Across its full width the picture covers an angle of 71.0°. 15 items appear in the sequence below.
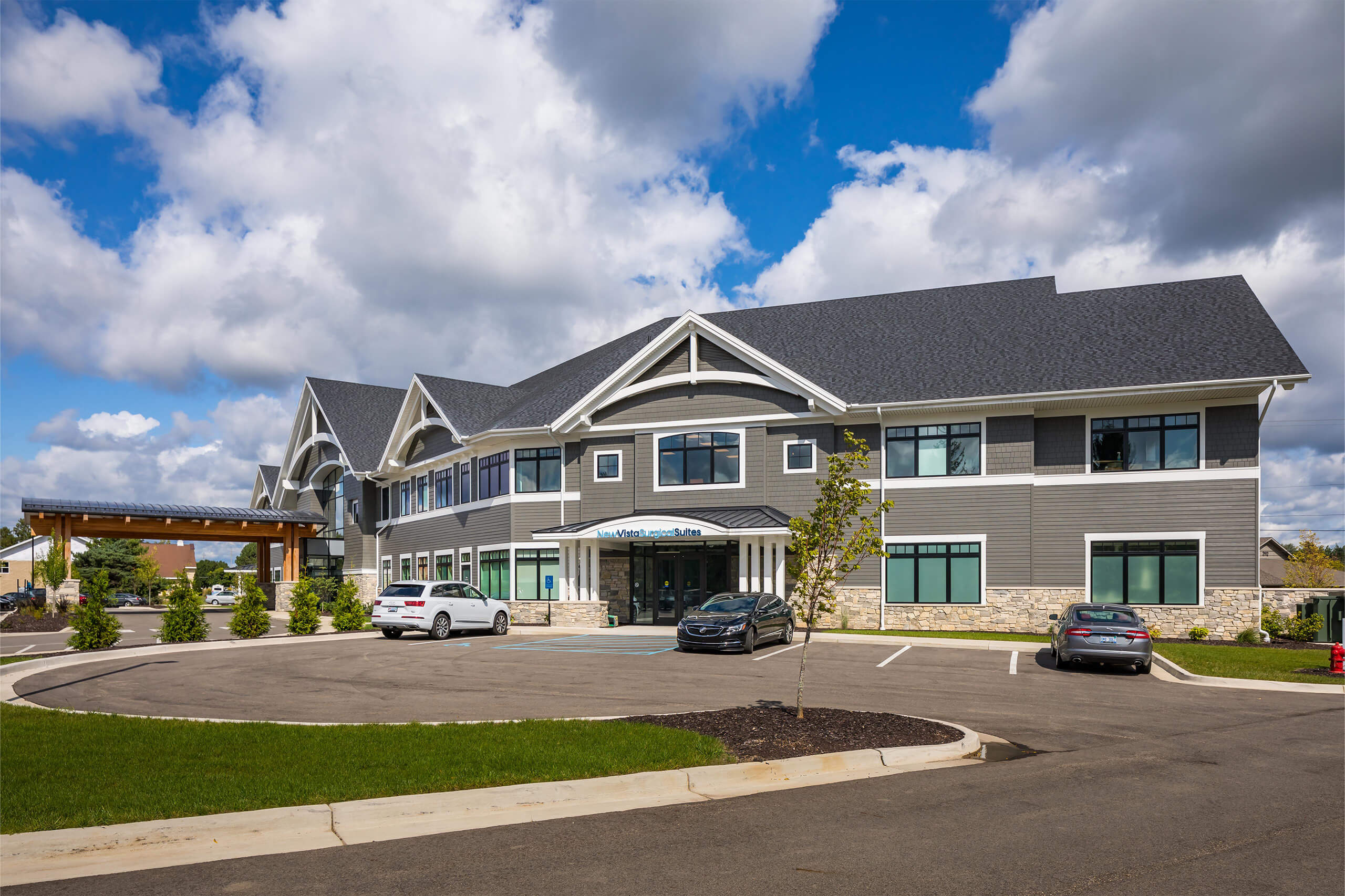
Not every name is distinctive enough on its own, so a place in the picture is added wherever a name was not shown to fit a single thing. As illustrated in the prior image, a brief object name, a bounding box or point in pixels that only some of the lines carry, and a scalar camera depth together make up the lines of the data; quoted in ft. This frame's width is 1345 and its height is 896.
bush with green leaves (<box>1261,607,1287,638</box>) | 86.17
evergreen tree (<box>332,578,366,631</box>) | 95.81
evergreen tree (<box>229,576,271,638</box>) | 86.69
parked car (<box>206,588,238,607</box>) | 229.86
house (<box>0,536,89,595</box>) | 287.07
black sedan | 71.56
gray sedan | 59.52
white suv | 86.17
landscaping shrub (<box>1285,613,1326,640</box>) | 83.35
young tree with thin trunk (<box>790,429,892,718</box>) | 37.73
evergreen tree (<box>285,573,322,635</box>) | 92.12
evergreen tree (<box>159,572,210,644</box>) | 81.71
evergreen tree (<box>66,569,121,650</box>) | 74.74
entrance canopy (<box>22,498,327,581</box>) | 121.70
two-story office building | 87.10
